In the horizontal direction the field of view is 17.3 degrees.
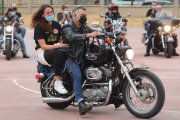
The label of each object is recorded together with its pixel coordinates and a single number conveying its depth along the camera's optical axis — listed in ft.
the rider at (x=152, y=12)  67.10
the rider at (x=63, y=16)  68.90
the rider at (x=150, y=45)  58.90
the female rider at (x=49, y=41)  28.86
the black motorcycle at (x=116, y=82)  26.78
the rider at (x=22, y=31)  61.62
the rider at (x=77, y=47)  27.84
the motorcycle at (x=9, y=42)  56.18
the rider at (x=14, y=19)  57.93
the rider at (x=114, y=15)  62.64
